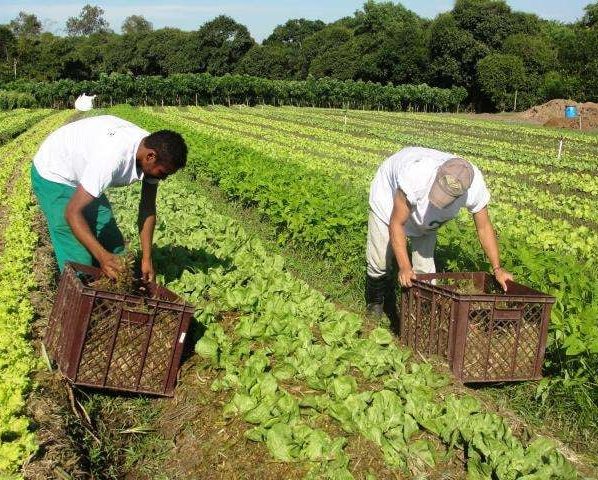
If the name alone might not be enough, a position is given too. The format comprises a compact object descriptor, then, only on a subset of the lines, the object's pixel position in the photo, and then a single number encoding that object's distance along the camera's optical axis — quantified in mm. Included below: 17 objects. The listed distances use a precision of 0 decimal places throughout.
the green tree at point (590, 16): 64250
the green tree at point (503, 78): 56250
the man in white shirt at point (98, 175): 3916
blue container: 36750
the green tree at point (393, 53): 64750
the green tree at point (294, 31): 100875
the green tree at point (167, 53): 82375
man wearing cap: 4074
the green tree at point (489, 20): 62406
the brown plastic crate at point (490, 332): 4055
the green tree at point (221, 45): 81125
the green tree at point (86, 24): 137750
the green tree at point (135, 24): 134125
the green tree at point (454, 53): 61344
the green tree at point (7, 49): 73000
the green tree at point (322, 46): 74562
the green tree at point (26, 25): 124256
